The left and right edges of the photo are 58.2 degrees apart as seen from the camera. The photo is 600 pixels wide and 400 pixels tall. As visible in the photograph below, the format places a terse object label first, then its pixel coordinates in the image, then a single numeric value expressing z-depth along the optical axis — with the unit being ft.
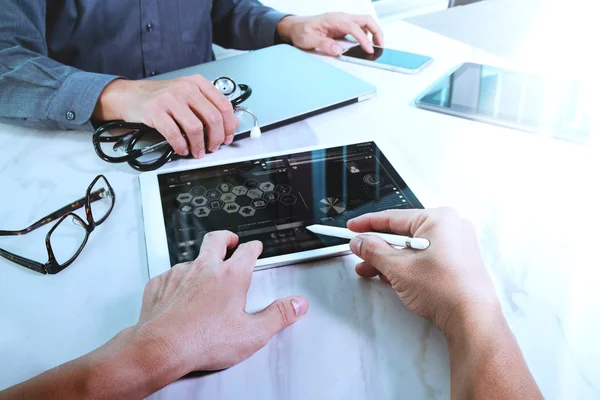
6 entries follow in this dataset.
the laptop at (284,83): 2.90
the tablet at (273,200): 2.06
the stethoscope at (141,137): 2.54
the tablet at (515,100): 2.81
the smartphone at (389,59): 3.48
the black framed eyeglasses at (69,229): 2.01
